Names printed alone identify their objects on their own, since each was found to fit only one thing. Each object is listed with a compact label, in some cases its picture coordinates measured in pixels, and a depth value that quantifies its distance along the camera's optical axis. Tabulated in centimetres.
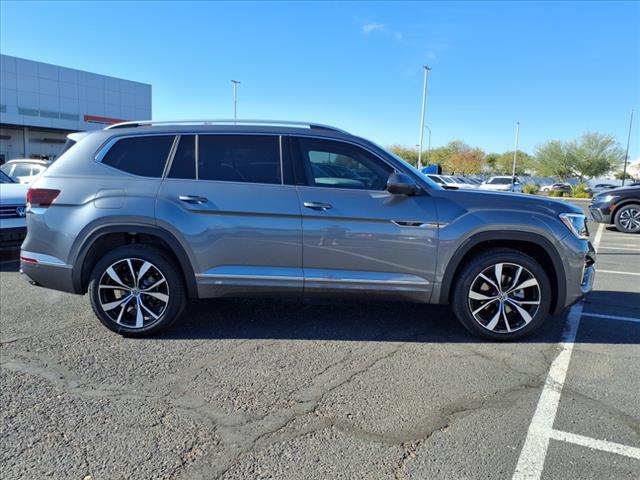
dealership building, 4478
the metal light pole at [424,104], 4142
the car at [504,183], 3544
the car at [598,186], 4125
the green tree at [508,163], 7650
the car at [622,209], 1305
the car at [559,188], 4222
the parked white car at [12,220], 696
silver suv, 402
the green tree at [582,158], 5597
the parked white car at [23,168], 1336
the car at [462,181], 3161
